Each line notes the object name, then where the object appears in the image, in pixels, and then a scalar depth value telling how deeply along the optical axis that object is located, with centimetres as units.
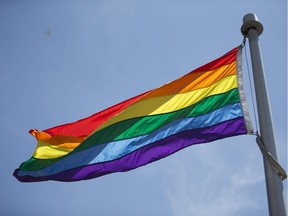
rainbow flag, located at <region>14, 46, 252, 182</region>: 670
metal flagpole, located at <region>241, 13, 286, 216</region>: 471
